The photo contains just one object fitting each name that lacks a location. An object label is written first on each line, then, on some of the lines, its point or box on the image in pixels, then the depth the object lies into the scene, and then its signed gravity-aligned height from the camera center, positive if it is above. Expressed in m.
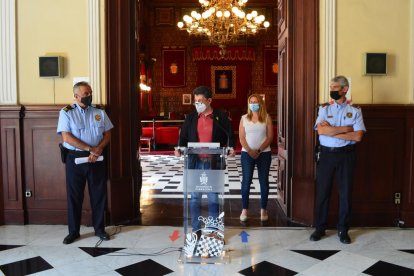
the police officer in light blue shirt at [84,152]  4.04 -0.37
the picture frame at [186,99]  17.20 +0.54
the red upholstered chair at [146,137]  13.25 -0.75
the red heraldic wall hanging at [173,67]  16.97 +1.81
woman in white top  4.75 -0.34
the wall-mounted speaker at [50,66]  4.68 +0.52
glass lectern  3.46 -0.77
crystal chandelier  10.40 +2.32
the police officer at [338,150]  4.02 -0.37
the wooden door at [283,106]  5.01 +0.07
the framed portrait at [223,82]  17.06 +1.21
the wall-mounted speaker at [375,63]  4.57 +0.51
